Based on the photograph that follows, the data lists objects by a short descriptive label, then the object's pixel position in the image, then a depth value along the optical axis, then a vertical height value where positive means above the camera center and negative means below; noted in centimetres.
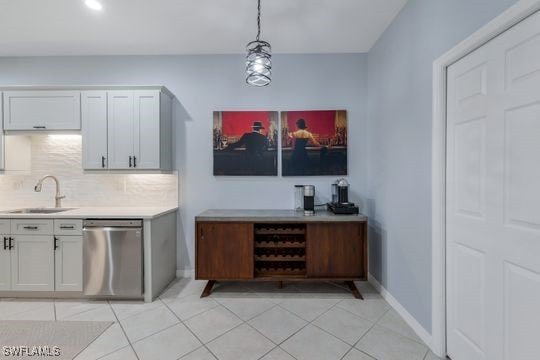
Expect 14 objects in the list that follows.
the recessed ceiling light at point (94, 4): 225 +165
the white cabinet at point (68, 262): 259 -91
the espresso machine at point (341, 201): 276 -29
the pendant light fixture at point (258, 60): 190 +96
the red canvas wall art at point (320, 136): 316 +55
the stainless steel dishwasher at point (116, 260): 255 -87
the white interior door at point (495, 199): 121 -13
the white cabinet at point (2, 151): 291 +33
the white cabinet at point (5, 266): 260 -95
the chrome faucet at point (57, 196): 313 -24
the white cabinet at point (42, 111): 288 +80
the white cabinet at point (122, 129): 288 +59
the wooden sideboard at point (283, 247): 264 -78
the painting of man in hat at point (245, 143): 317 +46
